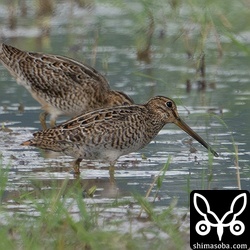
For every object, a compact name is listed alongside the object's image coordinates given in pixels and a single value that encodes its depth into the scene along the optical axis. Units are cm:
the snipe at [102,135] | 1889
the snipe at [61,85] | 2248
